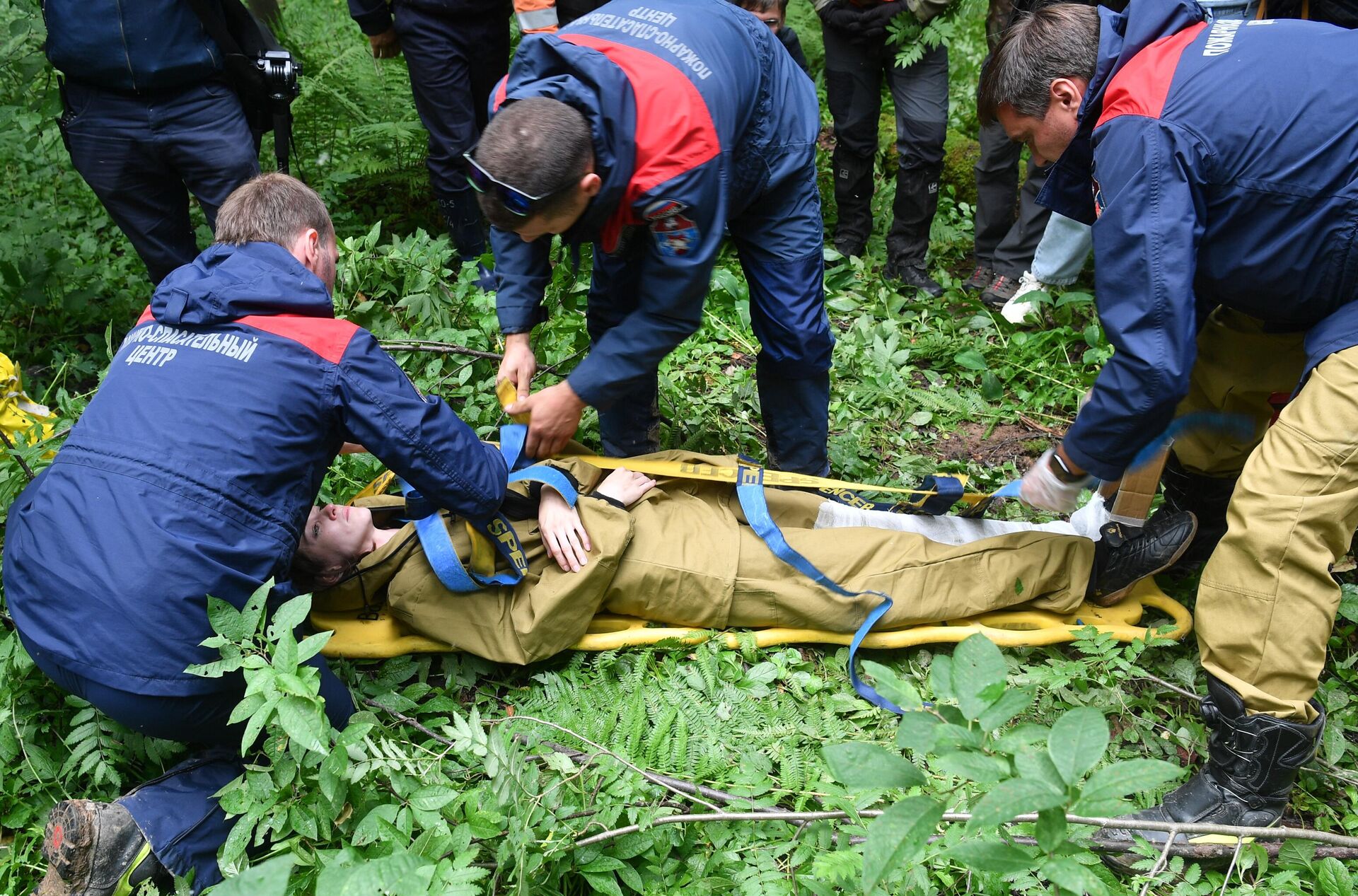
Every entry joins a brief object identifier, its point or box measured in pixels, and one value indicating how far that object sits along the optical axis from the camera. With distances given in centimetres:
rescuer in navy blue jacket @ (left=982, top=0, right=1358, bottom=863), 235
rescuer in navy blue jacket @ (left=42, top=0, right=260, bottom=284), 401
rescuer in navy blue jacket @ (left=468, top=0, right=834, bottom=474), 256
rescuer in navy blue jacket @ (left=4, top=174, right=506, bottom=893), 228
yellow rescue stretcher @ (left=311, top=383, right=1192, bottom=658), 303
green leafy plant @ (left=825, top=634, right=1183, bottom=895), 147
